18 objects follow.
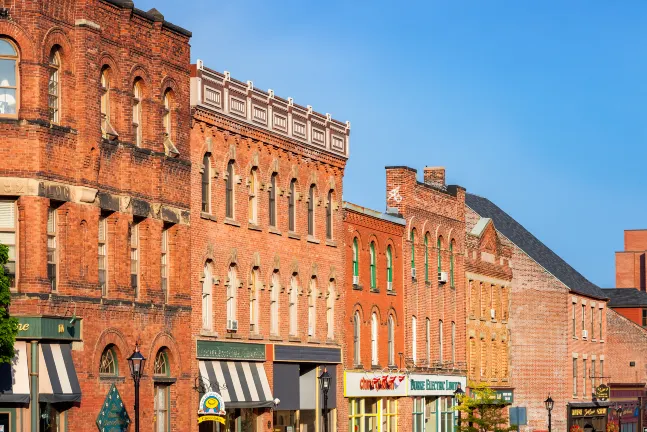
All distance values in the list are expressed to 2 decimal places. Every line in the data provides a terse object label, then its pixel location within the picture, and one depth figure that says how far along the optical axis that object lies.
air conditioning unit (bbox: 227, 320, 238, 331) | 48.88
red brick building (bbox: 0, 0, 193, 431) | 38.31
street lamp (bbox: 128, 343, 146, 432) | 37.91
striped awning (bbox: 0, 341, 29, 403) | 37.16
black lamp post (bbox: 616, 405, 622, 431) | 93.34
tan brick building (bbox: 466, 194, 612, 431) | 80.00
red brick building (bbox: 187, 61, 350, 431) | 47.47
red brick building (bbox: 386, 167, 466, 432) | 64.19
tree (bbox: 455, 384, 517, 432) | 64.94
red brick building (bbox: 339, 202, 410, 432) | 58.81
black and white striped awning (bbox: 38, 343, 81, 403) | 38.12
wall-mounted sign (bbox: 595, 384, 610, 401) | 88.50
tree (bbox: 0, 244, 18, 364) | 33.31
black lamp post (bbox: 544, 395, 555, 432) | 69.45
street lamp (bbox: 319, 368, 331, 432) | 49.84
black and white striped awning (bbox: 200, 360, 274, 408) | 47.43
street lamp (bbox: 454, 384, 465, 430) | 61.47
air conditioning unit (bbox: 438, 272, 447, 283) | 67.81
